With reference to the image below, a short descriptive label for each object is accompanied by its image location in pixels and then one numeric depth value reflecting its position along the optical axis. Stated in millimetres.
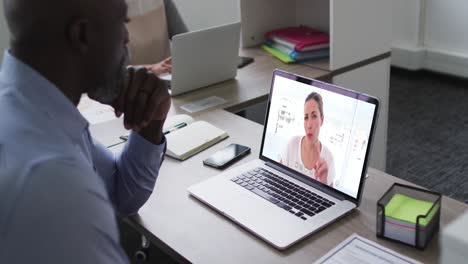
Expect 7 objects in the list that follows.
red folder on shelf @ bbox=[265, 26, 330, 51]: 2363
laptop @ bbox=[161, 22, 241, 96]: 1918
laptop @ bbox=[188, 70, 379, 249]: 1169
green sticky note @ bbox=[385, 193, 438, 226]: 1084
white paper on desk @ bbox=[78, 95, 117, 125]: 1891
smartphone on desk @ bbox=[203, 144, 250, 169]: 1474
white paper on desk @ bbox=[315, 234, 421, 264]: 1036
